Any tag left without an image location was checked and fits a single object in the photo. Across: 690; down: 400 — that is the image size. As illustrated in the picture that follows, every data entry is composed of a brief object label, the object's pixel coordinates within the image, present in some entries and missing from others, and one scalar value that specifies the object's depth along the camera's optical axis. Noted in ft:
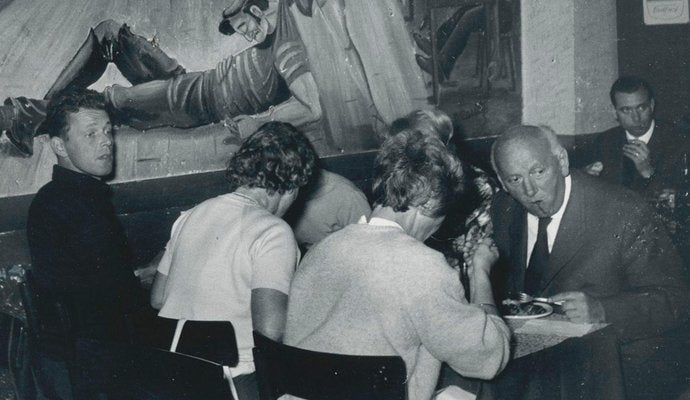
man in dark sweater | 8.84
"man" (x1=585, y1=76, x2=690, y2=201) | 14.83
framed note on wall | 16.56
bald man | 7.91
